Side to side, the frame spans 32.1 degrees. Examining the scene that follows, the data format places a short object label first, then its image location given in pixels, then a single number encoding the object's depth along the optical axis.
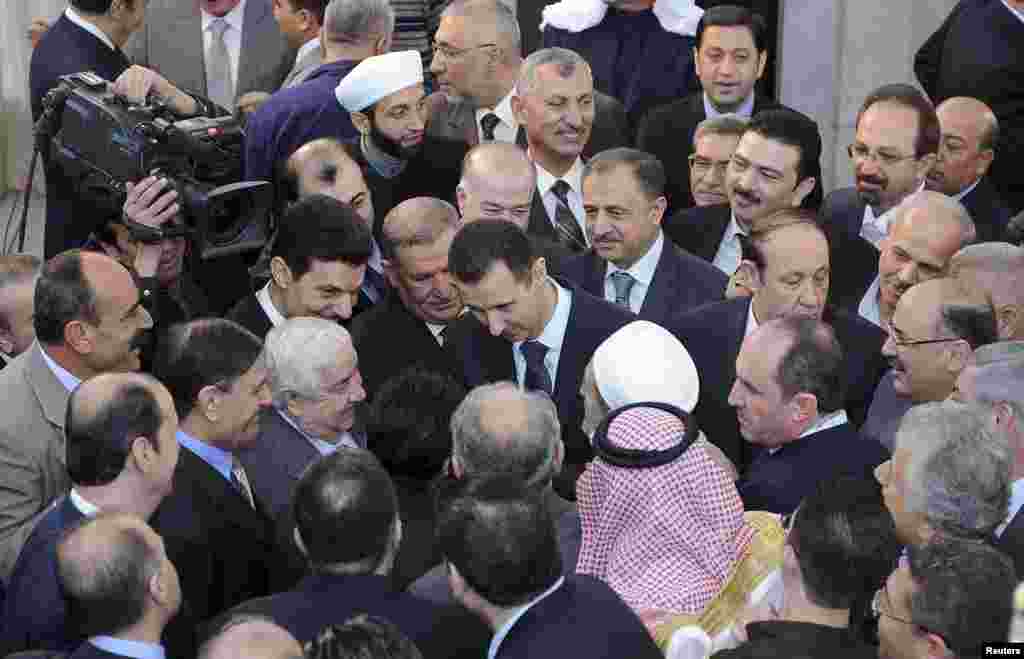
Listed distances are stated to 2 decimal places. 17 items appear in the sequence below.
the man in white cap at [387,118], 5.53
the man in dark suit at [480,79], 6.05
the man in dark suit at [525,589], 3.24
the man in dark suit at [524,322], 4.58
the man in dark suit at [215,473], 3.78
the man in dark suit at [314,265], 4.78
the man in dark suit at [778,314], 4.78
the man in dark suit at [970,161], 5.89
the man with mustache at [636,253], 5.15
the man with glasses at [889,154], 5.63
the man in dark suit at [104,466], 3.64
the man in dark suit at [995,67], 6.52
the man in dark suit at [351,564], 3.30
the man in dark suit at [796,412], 4.02
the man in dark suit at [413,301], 4.87
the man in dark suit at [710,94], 6.25
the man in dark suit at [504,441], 3.69
